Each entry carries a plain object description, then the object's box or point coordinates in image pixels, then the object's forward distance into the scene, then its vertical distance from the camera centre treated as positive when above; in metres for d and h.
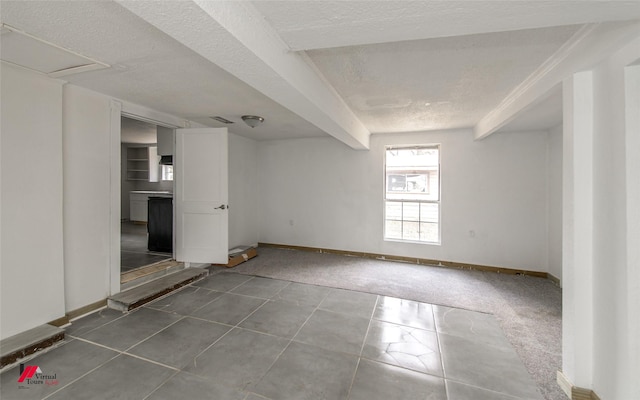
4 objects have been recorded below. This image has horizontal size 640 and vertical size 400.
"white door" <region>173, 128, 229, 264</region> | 3.67 +0.07
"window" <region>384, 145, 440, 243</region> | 4.45 +0.10
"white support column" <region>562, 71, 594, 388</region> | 1.52 -0.20
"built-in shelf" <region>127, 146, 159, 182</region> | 7.36 +1.09
